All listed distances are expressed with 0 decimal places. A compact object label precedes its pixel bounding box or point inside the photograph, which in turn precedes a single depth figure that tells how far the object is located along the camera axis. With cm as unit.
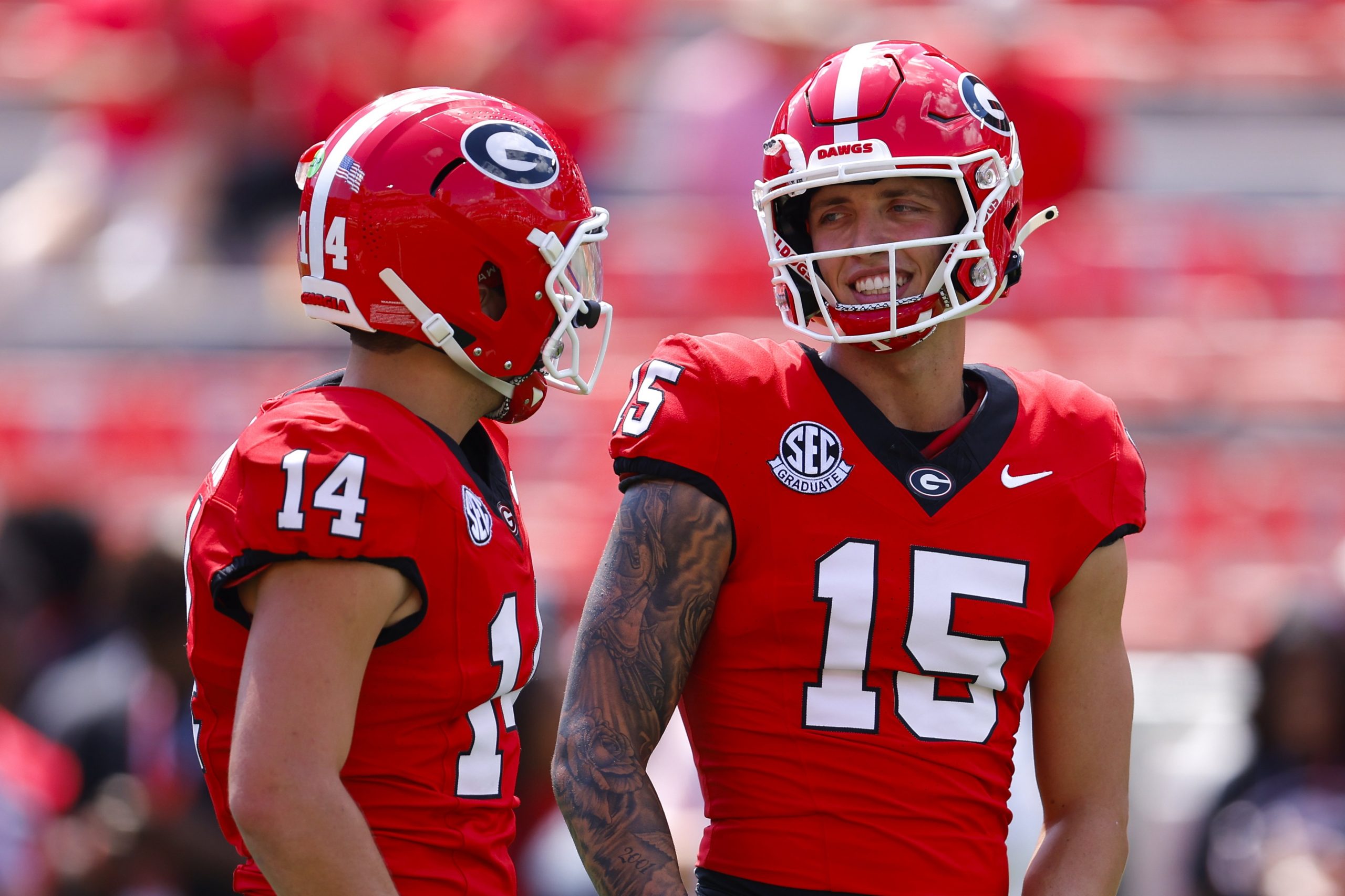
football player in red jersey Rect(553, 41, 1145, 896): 1730
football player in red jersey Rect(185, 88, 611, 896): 1704
